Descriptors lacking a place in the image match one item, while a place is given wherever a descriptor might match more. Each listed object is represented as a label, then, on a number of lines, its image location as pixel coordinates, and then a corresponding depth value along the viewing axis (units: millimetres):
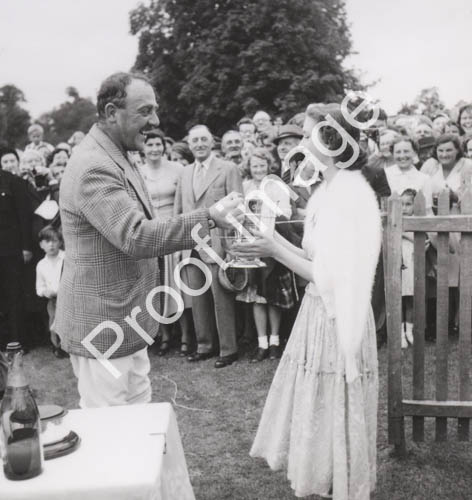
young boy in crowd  6812
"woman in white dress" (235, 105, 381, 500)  2934
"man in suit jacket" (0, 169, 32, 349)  6957
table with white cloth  1945
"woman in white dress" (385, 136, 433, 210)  6461
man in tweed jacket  2758
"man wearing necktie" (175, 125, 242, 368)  6164
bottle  1996
